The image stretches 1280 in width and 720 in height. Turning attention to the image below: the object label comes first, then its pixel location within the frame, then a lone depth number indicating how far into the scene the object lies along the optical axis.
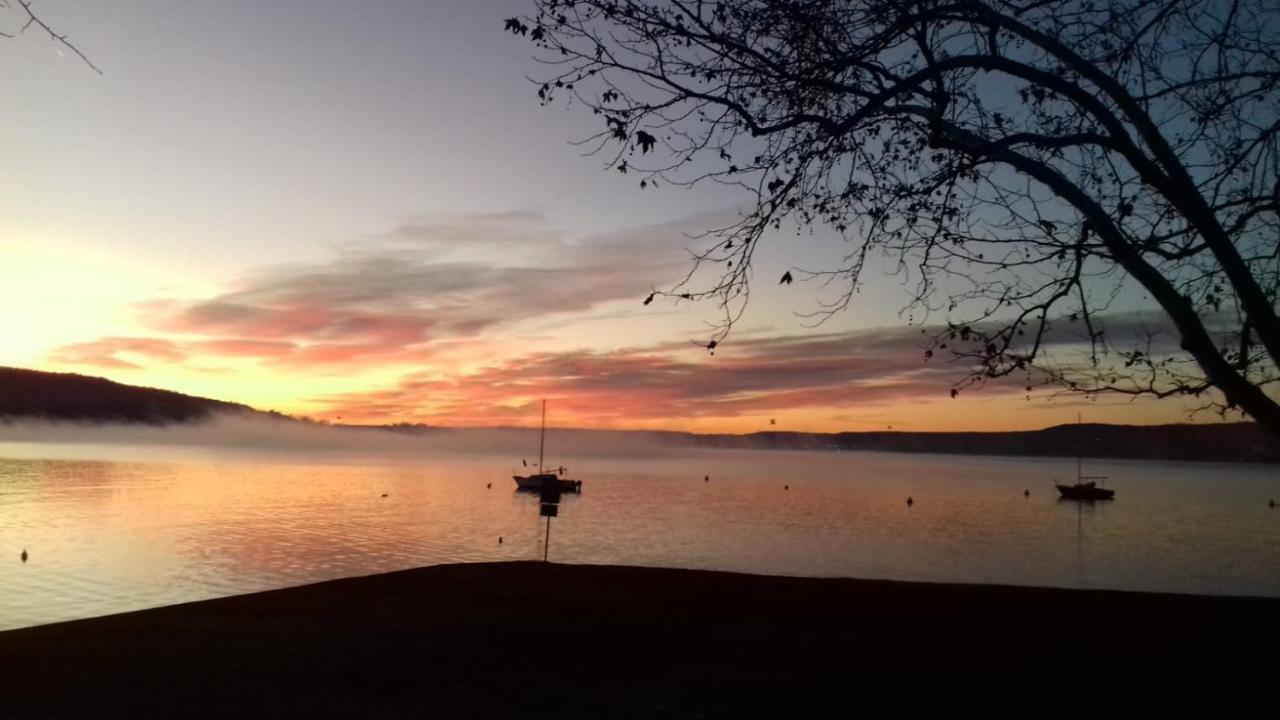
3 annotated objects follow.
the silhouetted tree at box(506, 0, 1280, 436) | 8.31
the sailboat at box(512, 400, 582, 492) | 98.19
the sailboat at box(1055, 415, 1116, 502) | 107.62
